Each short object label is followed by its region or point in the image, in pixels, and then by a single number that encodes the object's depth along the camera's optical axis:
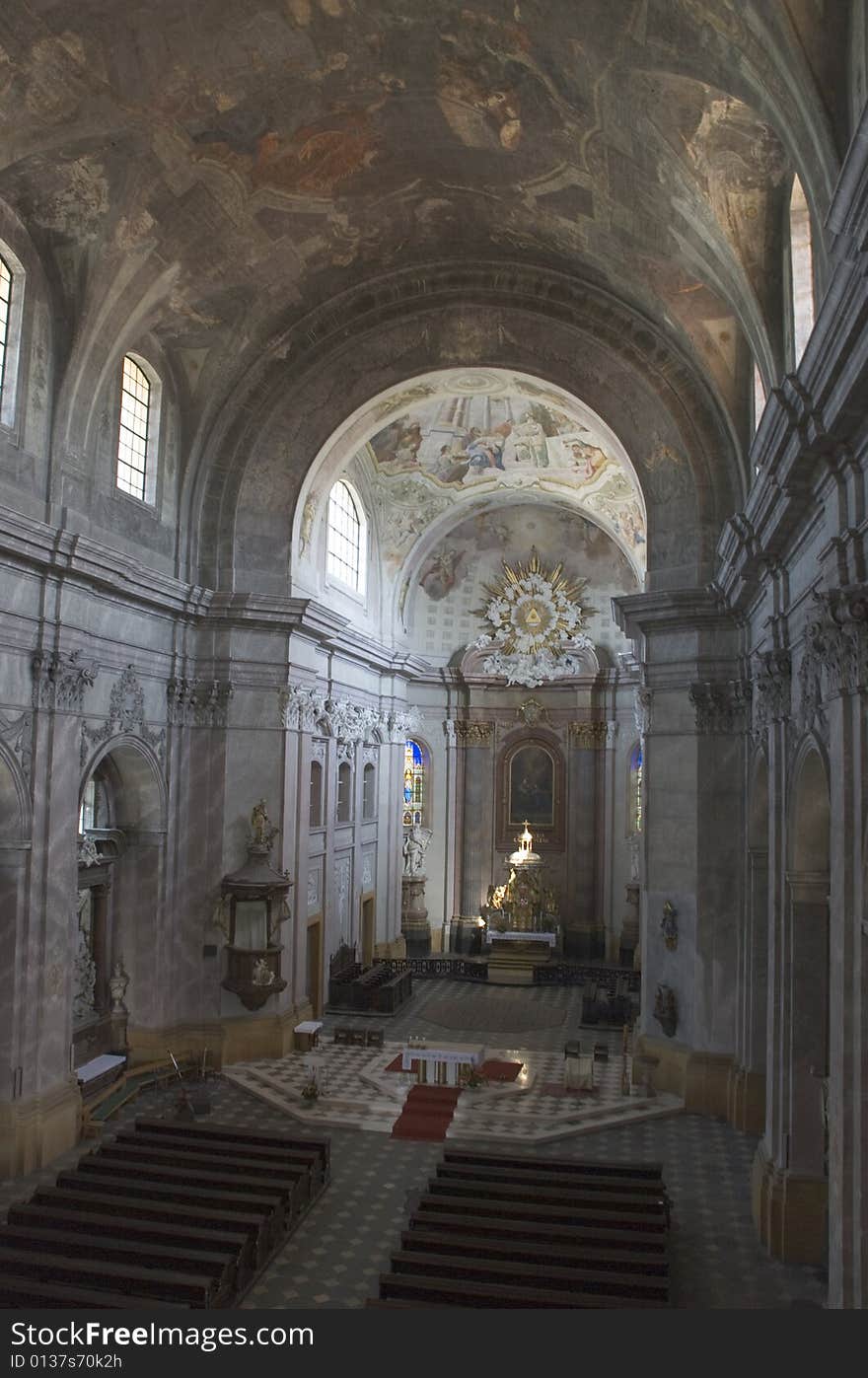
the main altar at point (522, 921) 27.61
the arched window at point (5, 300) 13.93
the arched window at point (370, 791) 27.09
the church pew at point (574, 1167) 12.54
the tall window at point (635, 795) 30.31
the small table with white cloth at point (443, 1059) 17.77
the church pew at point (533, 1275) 9.62
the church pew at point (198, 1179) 11.80
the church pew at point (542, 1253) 10.08
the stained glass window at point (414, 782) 31.67
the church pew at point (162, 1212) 10.85
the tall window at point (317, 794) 22.50
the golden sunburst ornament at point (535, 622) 31.00
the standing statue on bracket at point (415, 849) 30.61
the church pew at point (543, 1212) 11.06
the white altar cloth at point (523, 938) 28.17
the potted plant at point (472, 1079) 17.67
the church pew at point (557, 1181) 11.97
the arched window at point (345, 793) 24.58
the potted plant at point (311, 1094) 16.59
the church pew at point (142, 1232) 10.37
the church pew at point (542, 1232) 10.62
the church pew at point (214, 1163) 12.34
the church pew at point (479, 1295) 9.14
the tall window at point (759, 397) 15.15
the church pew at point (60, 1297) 8.74
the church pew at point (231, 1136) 13.34
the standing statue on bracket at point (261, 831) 18.77
